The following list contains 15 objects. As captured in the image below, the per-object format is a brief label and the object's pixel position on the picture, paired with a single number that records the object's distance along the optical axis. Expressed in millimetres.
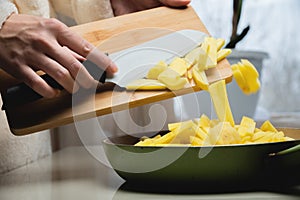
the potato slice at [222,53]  1262
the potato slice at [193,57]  1238
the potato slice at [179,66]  1206
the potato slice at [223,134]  1056
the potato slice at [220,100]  1127
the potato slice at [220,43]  1272
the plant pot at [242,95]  1705
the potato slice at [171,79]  1187
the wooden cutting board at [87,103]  1179
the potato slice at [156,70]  1183
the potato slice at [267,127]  1153
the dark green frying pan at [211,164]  1003
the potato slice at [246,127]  1106
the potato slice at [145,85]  1192
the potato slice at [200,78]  1204
